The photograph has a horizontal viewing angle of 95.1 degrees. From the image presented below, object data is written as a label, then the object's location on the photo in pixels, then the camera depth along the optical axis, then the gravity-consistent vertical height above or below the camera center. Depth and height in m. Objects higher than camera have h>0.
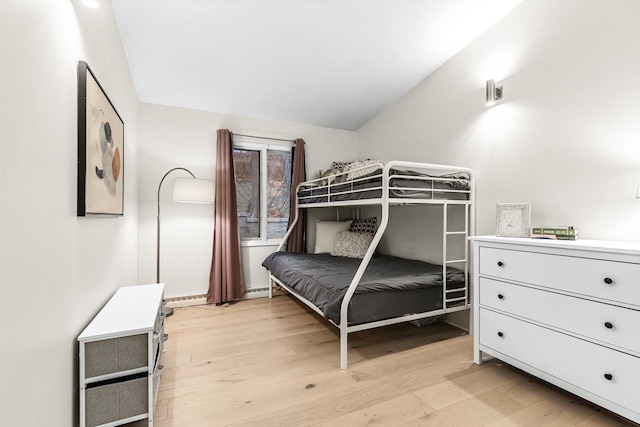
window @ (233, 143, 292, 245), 3.72 +0.32
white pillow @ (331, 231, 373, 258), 3.36 -0.36
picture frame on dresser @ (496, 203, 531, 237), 2.07 -0.05
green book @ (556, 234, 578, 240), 1.76 -0.15
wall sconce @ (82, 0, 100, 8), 1.33 +0.99
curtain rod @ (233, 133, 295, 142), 3.61 +0.98
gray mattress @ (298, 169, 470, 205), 2.24 +0.22
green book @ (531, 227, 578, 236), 1.76 -0.11
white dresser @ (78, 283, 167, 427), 1.26 -0.70
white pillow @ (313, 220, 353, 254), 3.71 -0.24
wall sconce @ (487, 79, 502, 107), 2.40 +1.00
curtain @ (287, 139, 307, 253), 3.85 +0.20
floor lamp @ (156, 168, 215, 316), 2.86 +0.23
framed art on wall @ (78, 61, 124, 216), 1.30 +0.34
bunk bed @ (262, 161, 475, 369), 2.05 -0.50
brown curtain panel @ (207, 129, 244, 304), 3.38 -0.18
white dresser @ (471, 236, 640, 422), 1.37 -0.55
